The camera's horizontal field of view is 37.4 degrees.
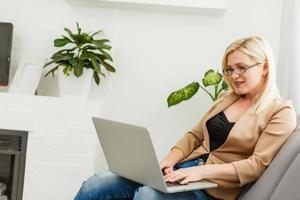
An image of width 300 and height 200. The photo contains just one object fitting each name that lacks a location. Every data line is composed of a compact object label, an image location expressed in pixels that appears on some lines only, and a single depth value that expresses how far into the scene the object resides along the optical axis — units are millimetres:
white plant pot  2596
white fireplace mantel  2508
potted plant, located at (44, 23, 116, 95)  2570
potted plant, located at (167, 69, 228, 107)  2604
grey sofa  1480
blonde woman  1641
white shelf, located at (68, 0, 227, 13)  2756
